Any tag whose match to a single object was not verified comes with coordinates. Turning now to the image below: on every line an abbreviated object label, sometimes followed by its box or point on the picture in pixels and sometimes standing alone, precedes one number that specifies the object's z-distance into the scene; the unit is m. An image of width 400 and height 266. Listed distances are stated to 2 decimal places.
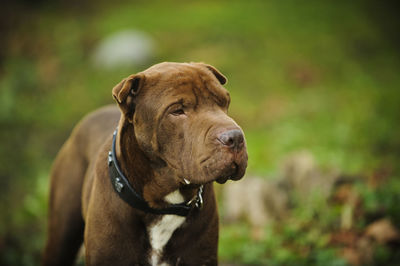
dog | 2.57
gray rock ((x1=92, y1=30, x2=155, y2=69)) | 11.65
